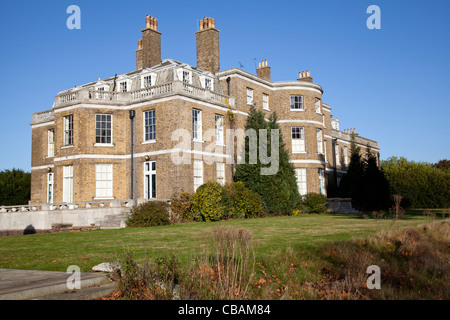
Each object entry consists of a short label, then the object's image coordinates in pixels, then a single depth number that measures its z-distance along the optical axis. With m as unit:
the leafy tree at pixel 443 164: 68.99
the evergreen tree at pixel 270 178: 30.02
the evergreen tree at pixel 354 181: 36.34
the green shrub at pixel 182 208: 25.77
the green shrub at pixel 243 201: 27.75
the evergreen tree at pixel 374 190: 35.62
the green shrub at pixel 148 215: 23.78
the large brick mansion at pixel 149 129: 28.89
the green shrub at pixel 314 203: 33.47
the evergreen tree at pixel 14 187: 39.81
